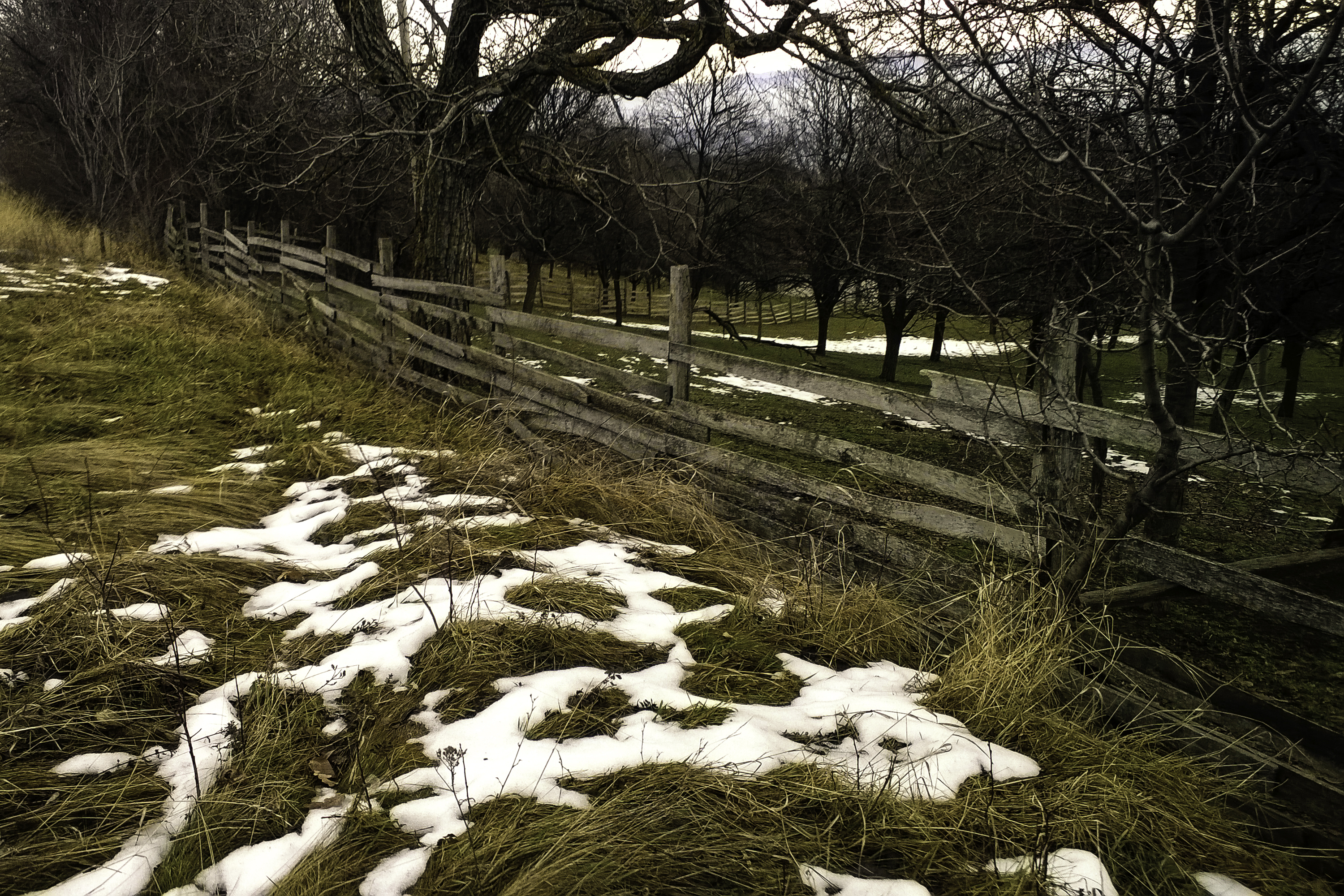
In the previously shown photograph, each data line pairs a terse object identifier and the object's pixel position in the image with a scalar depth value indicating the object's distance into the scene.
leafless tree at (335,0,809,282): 6.05
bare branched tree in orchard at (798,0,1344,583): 4.69
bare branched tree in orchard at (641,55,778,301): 23.88
